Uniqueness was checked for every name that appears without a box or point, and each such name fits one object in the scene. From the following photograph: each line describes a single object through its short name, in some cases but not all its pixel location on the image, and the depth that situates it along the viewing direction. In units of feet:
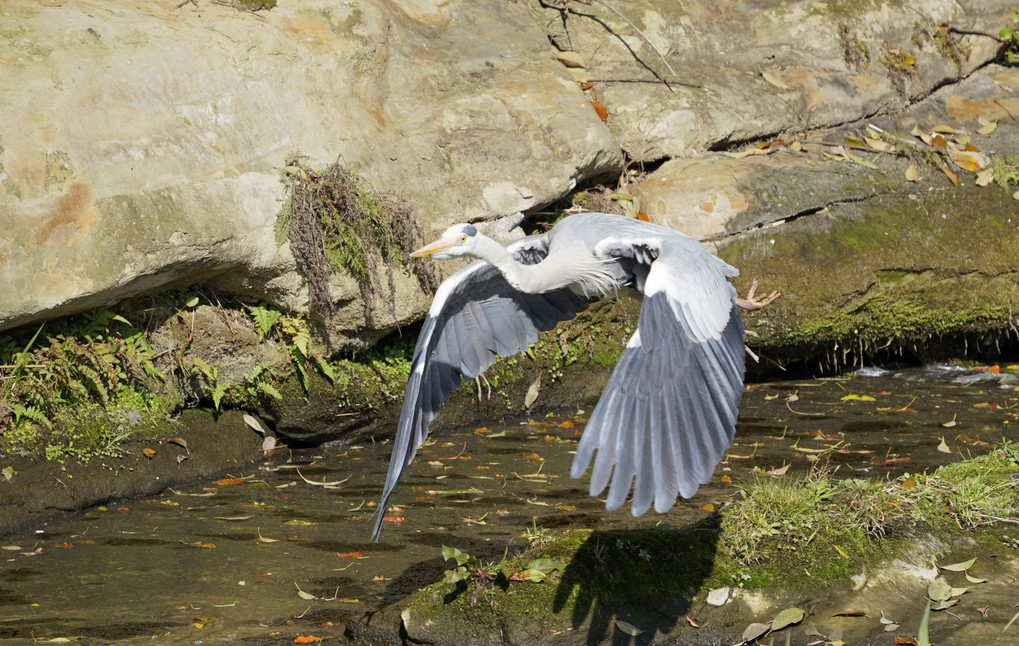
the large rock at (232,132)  39.96
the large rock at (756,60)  59.06
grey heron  23.76
